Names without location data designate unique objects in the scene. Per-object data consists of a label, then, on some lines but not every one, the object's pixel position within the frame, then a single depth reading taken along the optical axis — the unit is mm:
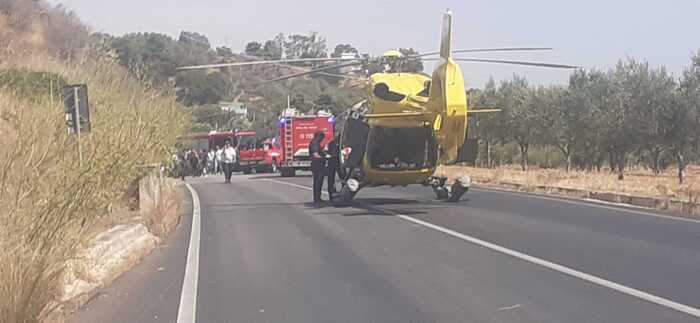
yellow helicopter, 22266
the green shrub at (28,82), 19355
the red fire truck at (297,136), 49500
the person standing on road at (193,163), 56906
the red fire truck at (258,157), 60281
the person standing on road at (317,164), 24750
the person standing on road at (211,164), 64625
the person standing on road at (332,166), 24873
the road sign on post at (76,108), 14254
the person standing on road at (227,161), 43094
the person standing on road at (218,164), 61288
